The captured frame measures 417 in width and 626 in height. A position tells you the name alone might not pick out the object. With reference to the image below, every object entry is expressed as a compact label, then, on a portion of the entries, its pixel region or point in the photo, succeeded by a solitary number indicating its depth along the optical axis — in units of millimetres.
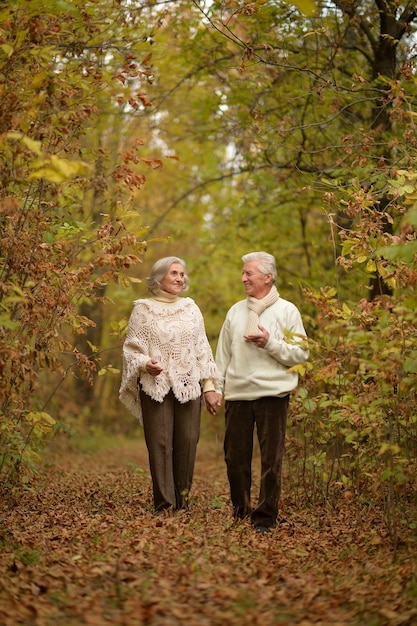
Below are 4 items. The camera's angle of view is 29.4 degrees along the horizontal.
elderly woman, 6605
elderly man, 6438
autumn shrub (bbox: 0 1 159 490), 5375
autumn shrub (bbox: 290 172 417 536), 5059
